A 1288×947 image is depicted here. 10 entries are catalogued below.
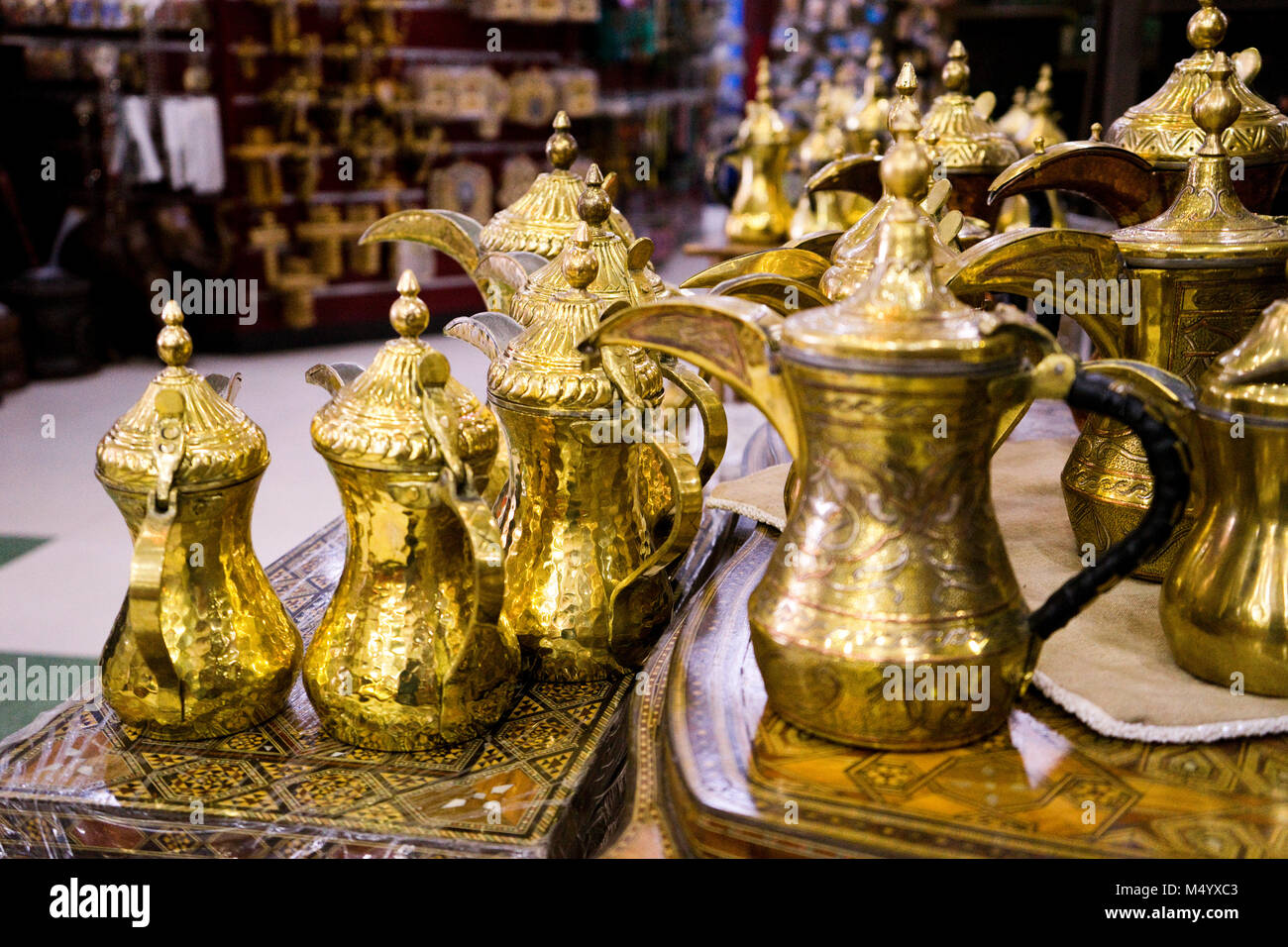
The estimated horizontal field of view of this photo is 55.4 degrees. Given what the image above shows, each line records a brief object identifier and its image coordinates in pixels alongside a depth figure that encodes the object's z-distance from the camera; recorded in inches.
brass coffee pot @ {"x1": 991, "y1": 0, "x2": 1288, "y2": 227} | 44.0
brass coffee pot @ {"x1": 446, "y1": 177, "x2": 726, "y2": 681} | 38.7
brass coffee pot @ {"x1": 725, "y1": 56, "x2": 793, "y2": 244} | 122.8
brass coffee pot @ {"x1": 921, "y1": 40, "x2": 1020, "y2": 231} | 61.9
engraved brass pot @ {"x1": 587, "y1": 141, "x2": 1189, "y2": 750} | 29.2
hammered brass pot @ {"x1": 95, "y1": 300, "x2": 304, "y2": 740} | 35.4
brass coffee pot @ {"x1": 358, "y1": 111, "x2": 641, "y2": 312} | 50.1
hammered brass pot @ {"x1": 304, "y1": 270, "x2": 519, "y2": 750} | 34.6
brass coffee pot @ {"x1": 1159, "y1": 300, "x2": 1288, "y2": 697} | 31.7
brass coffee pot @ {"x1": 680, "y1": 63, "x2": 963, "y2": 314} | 40.1
